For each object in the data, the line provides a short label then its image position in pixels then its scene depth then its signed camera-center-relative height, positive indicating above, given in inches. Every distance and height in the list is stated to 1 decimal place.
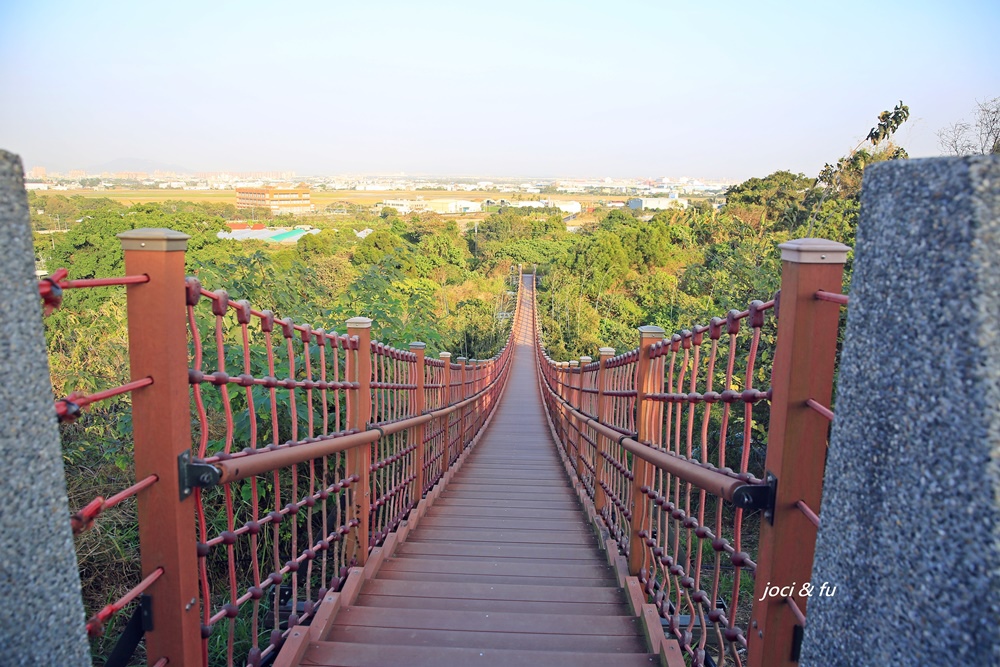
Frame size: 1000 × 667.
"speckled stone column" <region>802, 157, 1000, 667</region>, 32.9 -11.1
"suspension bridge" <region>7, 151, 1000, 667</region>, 42.6 -38.4
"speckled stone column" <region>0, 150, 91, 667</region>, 36.7 -16.3
